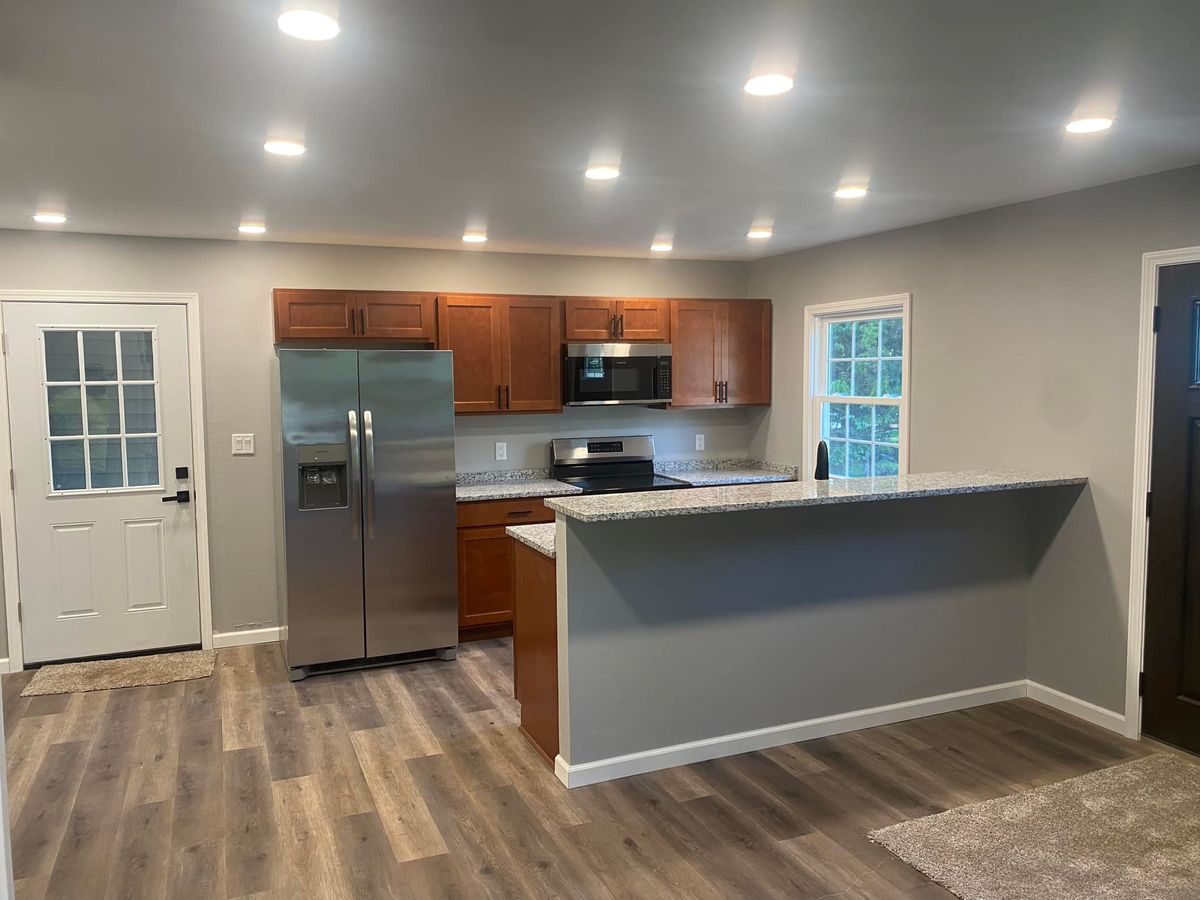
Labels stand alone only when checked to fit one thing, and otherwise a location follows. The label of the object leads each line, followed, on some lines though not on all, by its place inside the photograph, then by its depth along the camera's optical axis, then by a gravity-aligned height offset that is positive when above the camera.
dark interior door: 3.39 -0.52
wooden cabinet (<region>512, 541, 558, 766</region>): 3.39 -1.00
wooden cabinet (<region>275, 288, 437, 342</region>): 4.88 +0.48
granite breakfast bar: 3.26 -0.85
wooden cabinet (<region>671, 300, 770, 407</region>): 5.75 +0.30
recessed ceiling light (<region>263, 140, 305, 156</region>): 2.88 +0.84
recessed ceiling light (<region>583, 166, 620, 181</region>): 3.30 +0.86
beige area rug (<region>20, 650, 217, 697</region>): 4.39 -1.40
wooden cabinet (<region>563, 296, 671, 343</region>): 5.48 +0.50
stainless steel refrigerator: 4.46 -0.55
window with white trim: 4.90 +0.07
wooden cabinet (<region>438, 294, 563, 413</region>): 5.19 +0.30
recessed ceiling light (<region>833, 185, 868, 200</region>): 3.68 +0.87
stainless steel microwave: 5.45 +0.15
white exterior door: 4.63 -0.40
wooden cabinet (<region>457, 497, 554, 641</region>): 5.02 -0.92
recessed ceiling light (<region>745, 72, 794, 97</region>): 2.28 +0.82
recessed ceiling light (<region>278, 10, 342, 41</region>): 1.86 +0.81
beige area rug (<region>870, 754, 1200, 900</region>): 2.58 -1.42
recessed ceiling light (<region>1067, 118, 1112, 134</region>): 2.72 +0.84
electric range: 5.65 -0.41
